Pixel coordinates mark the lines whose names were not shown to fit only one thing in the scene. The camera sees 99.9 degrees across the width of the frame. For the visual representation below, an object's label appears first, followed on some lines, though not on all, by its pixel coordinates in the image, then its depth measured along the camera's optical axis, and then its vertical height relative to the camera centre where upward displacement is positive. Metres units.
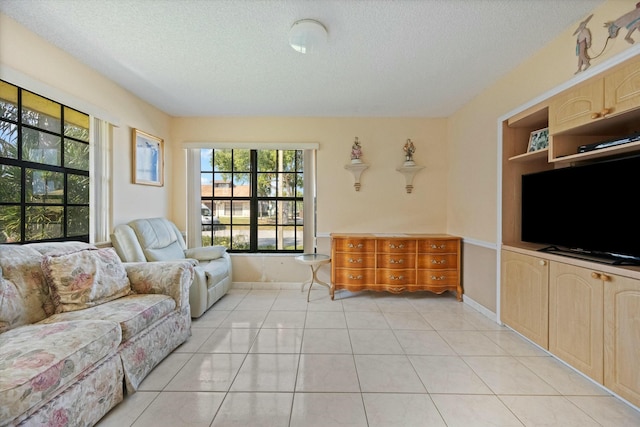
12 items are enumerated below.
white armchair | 2.62 -0.46
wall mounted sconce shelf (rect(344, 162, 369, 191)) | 3.69 +0.59
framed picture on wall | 3.05 +0.64
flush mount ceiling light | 1.82 +1.22
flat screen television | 1.57 +0.02
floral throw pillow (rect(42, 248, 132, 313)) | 1.75 -0.47
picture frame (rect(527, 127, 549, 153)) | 2.16 +0.61
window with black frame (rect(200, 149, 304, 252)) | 3.92 +0.22
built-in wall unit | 1.52 -0.10
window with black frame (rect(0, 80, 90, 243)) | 1.88 +0.33
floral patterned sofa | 1.16 -0.65
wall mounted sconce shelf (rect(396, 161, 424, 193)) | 3.68 +0.55
